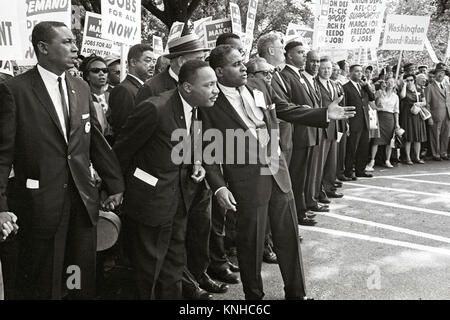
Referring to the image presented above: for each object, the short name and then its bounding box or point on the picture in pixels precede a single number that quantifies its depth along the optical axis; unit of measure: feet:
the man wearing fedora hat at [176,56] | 13.96
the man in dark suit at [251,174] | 12.97
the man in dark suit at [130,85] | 15.57
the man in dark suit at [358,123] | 31.09
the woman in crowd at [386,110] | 35.27
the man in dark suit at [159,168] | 11.66
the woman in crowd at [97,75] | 17.80
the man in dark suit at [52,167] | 10.29
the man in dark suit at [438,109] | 39.04
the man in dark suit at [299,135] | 21.11
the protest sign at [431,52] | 43.56
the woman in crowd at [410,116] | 37.40
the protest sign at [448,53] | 41.80
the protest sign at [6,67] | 16.39
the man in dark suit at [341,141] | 28.81
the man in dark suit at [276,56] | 19.15
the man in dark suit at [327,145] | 25.15
